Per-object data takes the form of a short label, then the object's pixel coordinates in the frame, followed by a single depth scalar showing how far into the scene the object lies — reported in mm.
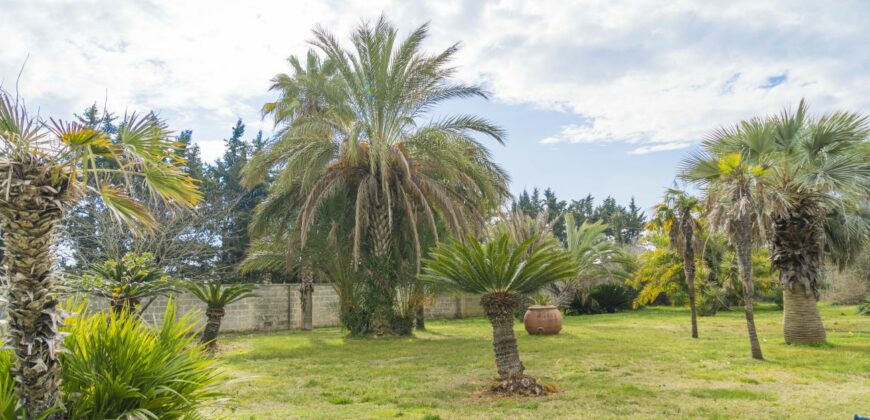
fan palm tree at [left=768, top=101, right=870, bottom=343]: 11039
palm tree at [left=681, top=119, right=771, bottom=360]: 9703
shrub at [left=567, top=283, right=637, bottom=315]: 25203
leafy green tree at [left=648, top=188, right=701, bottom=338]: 13141
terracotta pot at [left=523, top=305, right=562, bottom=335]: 15234
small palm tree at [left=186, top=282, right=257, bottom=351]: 12312
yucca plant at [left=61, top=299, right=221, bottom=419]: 4078
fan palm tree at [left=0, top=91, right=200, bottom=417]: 3641
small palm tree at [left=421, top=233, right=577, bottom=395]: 7453
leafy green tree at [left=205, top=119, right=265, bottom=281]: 24980
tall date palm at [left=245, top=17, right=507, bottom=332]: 13844
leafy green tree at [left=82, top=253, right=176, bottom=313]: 10602
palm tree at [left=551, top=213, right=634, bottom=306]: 23875
